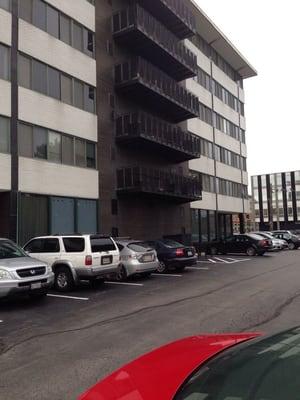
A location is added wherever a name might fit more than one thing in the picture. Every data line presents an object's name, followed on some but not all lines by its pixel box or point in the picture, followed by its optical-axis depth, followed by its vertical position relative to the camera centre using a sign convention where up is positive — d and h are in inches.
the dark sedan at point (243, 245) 1170.6 -50.8
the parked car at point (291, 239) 1568.7 -49.0
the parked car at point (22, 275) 426.9 -42.7
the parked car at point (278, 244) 1398.5 -59.8
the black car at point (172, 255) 740.6 -45.0
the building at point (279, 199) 3752.5 +219.1
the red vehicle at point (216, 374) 81.2 -30.2
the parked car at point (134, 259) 628.7 -42.9
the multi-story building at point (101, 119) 796.6 +231.0
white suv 544.1 -32.6
